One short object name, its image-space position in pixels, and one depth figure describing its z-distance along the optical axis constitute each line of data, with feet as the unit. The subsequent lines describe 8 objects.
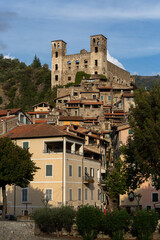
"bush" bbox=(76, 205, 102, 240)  115.70
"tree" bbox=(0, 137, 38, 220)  125.08
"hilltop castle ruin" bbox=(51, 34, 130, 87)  443.32
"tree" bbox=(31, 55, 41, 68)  617.04
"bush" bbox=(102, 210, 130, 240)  114.11
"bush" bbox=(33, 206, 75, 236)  117.29
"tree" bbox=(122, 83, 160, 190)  115.85
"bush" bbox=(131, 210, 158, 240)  112.98
